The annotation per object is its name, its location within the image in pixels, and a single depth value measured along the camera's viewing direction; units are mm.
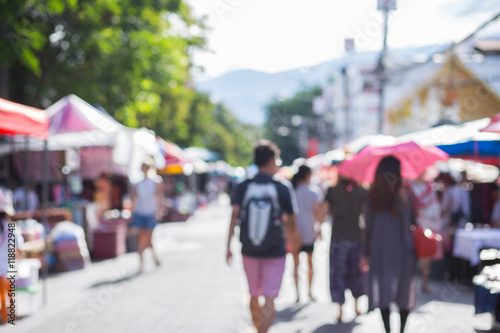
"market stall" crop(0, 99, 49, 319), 6723
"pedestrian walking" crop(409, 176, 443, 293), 10135
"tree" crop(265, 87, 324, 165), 85062
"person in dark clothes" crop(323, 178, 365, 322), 7555
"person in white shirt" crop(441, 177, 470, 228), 12516
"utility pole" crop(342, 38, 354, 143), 37062
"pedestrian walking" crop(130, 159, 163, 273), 11156
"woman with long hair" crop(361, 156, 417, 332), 6008
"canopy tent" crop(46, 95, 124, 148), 10578
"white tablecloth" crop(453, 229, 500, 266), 9383
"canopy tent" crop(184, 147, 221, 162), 38788
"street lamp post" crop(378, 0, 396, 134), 15594
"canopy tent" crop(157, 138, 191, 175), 20153
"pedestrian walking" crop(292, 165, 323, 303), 8703
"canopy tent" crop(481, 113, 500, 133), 6502
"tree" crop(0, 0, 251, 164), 17938
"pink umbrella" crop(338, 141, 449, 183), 7406
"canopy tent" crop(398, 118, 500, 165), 9734
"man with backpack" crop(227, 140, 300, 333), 5660
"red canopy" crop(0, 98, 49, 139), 6664
